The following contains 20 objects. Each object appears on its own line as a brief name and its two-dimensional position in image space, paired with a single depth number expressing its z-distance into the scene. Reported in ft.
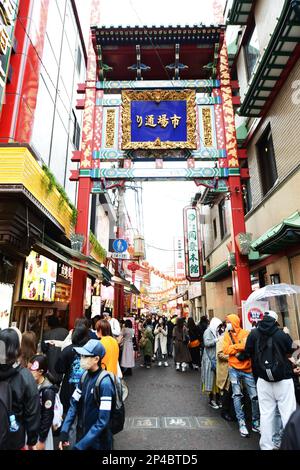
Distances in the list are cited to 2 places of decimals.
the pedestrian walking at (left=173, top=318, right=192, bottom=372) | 39.01
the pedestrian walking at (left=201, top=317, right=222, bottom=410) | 23.66
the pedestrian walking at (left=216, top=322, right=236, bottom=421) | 20.34
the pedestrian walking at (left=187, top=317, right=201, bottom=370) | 39.91
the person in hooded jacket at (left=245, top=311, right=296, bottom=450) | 14.78
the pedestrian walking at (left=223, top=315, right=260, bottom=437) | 18.09
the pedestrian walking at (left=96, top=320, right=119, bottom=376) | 17.08
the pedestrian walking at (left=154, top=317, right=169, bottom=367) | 48.75
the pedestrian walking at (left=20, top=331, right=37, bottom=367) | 12.14
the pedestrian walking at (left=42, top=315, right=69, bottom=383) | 18.13
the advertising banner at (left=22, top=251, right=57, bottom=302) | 25.36
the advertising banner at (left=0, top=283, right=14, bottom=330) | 21.74
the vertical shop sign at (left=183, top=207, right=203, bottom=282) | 65.98
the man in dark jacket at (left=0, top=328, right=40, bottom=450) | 8.91
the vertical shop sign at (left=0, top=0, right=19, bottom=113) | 22.57
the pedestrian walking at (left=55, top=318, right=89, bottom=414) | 15.26
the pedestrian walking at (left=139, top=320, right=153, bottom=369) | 42.98
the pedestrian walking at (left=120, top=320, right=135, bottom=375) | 34.94
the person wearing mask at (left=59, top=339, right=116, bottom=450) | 10.06
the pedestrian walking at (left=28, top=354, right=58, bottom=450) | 10.54
